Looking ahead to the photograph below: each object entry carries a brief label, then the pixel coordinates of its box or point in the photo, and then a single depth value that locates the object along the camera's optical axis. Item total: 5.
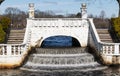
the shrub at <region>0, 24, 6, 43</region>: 15.30
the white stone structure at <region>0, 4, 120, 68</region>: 16.56
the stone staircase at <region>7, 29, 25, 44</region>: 15.99
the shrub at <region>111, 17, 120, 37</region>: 16.24
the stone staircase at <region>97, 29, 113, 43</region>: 16.29
